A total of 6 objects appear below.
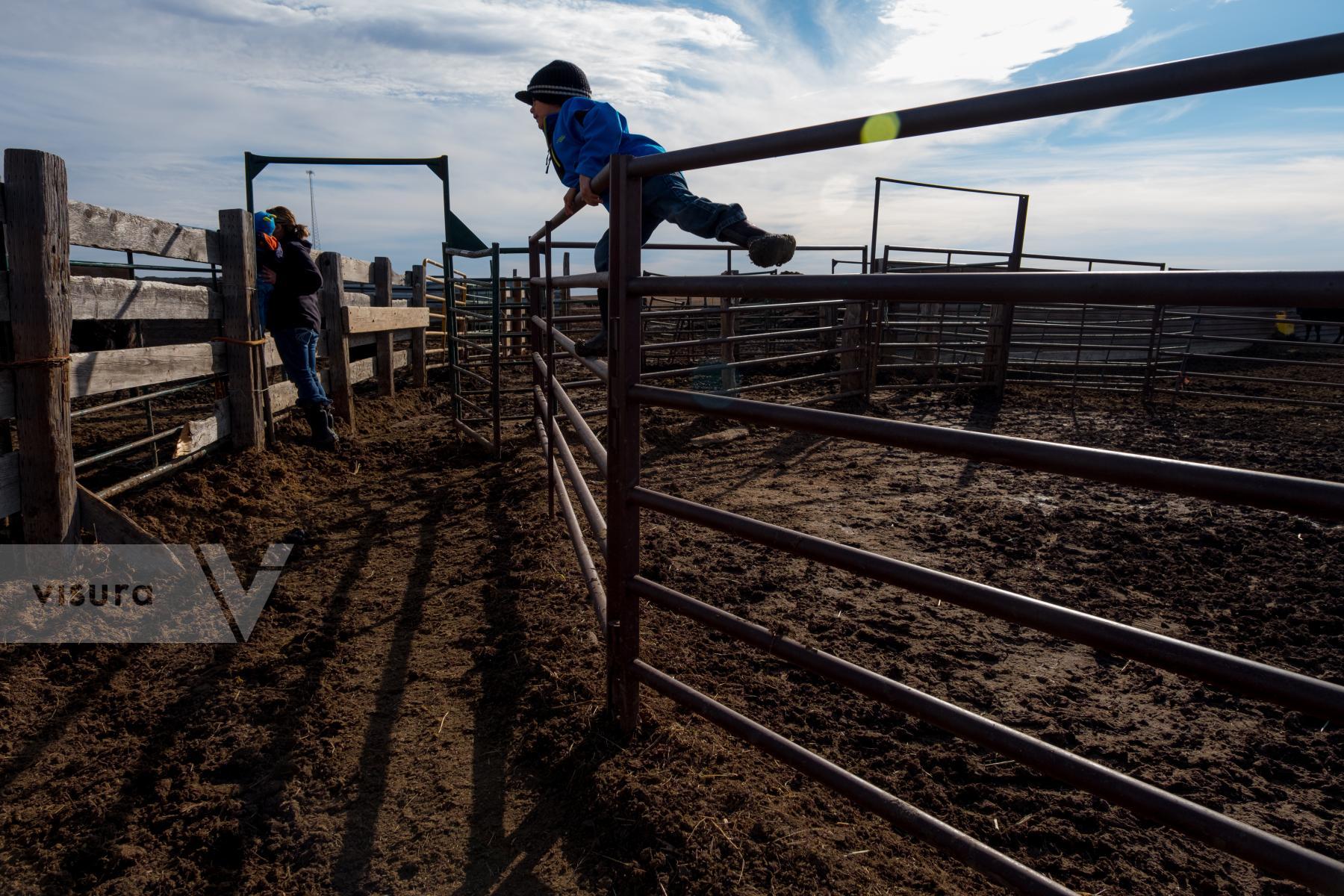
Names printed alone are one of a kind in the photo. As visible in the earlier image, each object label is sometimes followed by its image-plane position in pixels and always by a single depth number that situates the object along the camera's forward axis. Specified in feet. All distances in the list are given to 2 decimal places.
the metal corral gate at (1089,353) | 29.71
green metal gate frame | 30.60
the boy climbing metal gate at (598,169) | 7.45
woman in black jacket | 18.38
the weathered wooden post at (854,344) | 28.27
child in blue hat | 18.16
